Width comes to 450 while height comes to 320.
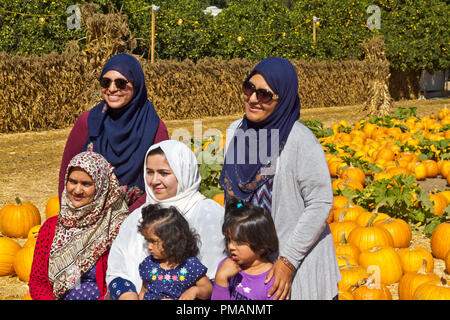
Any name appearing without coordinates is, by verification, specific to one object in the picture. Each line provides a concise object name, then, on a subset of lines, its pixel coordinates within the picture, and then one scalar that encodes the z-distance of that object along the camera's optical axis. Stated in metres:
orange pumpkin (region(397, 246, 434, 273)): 5.02
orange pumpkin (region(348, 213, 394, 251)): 5.26
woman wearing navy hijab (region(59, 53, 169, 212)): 3.54
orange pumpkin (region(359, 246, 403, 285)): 4.81
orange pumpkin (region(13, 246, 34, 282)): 5.04
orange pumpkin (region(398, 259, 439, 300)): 4.30
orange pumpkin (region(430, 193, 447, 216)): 6.62
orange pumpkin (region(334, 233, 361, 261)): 4.95
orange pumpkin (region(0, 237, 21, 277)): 5.33
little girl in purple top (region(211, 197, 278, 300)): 2.70
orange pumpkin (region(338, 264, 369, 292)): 4.30
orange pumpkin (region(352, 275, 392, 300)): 4.14
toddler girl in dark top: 2.88
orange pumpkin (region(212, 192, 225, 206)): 5.77
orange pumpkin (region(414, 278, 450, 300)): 3.87
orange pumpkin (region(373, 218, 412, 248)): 5.62
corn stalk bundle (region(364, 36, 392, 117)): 16.00
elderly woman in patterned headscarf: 3.20
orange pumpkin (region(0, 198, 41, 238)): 6.33
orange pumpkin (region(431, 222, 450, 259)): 5.45
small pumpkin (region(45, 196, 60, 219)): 6.39
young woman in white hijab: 2.99
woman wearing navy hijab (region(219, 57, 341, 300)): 2.71
